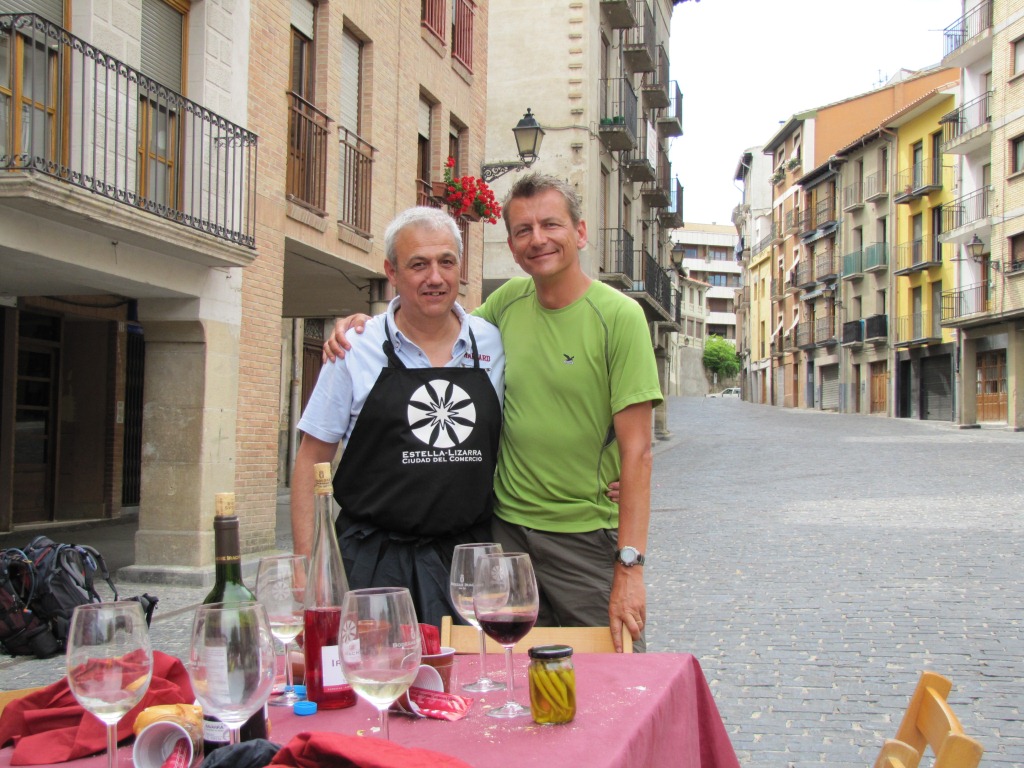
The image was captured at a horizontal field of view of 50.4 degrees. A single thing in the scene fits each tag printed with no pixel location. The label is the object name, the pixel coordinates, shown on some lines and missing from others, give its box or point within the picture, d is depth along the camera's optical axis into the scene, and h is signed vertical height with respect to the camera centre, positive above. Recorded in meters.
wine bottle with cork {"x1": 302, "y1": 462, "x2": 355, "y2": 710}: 2.17 -0.48
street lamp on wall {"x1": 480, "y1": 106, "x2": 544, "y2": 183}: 15.75 +3.95
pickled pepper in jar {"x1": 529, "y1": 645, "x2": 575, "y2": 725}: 2.06 -0.52
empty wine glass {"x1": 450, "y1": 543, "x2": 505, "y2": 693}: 2.29 -0.37
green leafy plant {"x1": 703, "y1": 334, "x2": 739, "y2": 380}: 108.62 +5.41
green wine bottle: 1.81 -0.33
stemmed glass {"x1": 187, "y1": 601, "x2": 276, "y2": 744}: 1.67 -0.39
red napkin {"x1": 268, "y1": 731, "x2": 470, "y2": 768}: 1.57 -0.51
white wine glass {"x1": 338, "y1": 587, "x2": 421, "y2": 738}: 1.77 -0.39
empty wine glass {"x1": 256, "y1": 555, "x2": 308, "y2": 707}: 2.28 -0.40
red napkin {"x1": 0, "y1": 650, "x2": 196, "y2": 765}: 1.84 -0.56
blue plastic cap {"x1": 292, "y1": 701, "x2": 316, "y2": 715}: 2.14 -0.59
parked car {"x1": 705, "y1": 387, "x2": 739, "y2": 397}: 103.31 +1.89
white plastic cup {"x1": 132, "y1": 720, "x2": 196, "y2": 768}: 1.73 -0.55
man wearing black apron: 3.22 -0.09
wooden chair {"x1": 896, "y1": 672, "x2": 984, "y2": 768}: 2.27 -0.66
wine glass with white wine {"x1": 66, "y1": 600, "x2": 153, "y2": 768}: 1.66 -0.40
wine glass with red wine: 2.19 -0.38
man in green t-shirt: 3.35 -0.04
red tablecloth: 1.93 -0.61
